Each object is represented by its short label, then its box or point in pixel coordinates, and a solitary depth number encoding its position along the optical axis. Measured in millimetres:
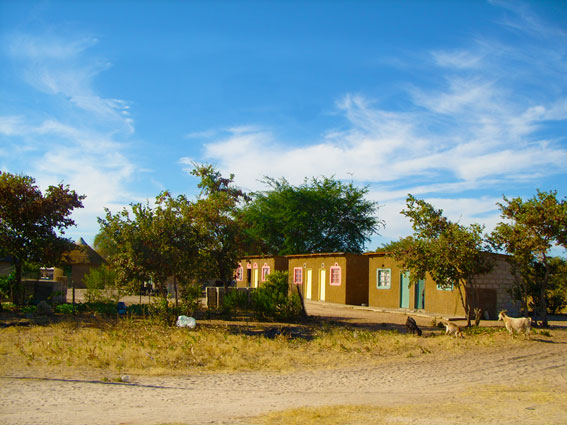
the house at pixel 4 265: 34312
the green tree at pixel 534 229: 16094
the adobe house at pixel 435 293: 22531
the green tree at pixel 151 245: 15484
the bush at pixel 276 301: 18219
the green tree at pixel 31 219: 18938
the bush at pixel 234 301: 20484
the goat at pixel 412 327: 15227
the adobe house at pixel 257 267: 36719
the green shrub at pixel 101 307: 18938
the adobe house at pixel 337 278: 29359
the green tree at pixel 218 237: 16875
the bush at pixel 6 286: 21606
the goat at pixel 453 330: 14520
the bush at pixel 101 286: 20834
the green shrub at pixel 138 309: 18906
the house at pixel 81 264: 41969
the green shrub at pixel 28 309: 18977
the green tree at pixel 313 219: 43562
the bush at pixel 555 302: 25970
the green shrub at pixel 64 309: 19039
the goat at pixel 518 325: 14367
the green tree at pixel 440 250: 15812
